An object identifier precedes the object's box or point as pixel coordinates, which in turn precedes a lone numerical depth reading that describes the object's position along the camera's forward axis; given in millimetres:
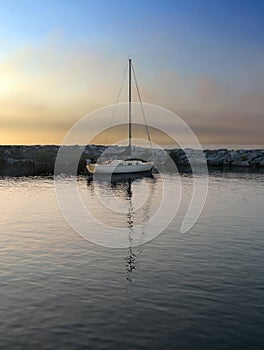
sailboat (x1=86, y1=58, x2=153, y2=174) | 72938
